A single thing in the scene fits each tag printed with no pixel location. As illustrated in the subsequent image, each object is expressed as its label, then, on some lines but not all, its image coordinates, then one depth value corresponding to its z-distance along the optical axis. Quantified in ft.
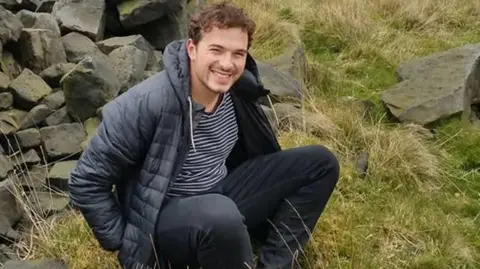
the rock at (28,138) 17.39
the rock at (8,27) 18.76
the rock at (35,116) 17.87
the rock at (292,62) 23.29
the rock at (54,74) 19.17
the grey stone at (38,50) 19.44
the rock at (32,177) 16.58
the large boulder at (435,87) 20.68
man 10.62
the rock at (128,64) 19.67
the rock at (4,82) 17.94
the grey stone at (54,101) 18.52
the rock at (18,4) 21.25
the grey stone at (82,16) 21.44
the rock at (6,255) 14.21
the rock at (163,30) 23.16
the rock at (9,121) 17.19
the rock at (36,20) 20.53
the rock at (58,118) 18.30
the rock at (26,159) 16.89
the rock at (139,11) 22.39
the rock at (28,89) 18.13
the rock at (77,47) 20.20
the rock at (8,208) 15.28
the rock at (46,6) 22.61
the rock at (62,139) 17.58
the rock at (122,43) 21.02
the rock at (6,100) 17.78
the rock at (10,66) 18.84
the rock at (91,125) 18.14
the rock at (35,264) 12.23
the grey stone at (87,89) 18.25
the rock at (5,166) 16.07
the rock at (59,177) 16.74
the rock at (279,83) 21.03
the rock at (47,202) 15.87
